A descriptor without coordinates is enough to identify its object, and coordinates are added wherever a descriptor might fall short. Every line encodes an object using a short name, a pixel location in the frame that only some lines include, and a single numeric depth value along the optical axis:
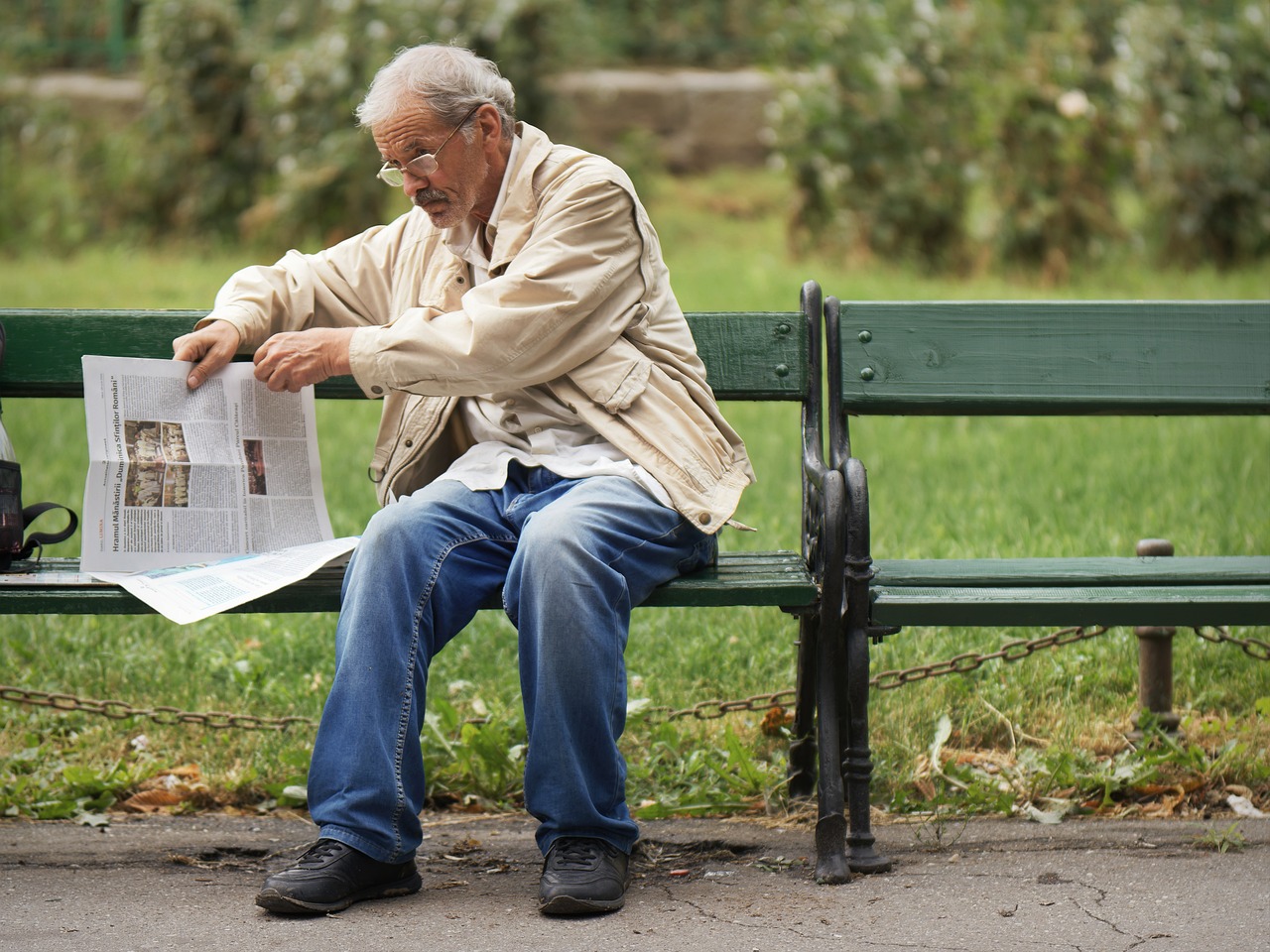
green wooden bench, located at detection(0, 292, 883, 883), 6.19
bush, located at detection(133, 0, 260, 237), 20.59
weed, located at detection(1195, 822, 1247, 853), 6.56
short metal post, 7.52
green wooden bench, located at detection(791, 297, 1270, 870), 7.44
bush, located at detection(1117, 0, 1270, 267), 19.12
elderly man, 5.80
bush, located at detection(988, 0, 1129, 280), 18.22
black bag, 6.52
